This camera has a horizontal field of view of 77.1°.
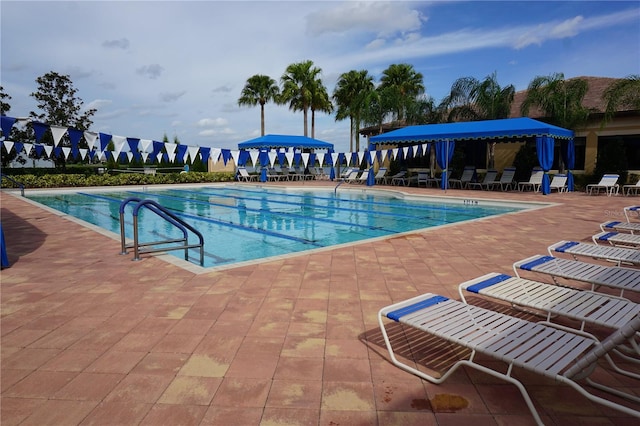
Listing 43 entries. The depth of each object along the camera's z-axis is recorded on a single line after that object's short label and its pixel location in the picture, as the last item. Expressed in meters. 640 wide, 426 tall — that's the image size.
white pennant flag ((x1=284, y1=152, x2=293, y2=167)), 24.62
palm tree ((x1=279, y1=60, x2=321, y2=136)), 31.52
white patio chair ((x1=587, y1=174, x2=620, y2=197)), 15.09
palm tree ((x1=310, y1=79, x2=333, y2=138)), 32.03
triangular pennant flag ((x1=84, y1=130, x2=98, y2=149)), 9.38
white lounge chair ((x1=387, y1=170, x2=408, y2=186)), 21.75
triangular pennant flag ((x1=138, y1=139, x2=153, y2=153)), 13.97
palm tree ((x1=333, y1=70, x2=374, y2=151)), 32.25
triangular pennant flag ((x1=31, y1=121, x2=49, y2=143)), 7.00
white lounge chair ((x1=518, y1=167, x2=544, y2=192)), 16.36
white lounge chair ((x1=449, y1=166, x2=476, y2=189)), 19.44
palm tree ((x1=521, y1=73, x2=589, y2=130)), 16.75
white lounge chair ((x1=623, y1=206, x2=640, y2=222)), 8.67
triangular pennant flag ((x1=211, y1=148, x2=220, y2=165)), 18.47
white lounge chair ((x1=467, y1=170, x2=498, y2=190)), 18.53
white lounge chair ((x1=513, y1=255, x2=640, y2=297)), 3.61
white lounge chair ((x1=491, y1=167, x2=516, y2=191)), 17.88
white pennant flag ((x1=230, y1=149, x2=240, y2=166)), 21.28
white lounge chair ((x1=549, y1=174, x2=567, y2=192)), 16.30
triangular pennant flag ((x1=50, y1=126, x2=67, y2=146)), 8.04
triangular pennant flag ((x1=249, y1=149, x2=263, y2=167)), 23.43
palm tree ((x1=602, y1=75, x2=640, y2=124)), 15.30
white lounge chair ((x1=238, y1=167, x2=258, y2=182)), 26.39
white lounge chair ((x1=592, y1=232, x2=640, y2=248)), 5.49
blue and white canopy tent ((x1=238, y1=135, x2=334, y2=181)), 24.78
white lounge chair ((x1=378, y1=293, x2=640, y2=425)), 2.03
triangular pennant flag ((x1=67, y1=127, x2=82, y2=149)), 9.02
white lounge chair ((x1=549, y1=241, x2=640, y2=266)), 4.65
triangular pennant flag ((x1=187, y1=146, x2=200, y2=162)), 17.19
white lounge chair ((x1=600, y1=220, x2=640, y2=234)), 6.55
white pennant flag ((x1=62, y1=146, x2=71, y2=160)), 22.55
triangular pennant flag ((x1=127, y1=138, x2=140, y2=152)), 12.42
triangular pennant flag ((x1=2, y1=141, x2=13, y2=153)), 20.12
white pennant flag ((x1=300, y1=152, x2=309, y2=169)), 25.29
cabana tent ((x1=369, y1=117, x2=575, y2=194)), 15.23
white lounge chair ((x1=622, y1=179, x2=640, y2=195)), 14.70
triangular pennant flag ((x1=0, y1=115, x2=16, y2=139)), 5.60
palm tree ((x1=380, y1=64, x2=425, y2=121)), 30.20
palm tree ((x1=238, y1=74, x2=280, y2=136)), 33.00
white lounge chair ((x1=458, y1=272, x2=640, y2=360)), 2.80
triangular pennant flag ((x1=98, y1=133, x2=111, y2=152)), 10.12
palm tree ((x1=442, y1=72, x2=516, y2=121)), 19.23
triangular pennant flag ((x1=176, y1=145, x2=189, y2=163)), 16.84
